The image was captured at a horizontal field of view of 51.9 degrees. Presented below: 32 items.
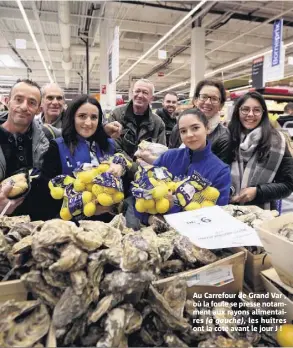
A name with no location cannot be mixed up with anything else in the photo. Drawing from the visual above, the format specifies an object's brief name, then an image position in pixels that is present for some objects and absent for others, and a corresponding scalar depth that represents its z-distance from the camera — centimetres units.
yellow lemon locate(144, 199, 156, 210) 143
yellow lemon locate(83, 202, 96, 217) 146
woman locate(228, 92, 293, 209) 221
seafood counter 76
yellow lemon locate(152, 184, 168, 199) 140
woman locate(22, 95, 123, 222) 177
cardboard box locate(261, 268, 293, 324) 97
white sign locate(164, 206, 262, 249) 104
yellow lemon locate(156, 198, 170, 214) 142
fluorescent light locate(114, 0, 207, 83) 583
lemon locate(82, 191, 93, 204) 147
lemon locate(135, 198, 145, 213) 143
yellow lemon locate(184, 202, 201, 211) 147
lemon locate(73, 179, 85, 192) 150
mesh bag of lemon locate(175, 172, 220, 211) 150
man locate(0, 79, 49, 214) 183
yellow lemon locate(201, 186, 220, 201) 153
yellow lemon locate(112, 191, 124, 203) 150
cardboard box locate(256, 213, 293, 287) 92
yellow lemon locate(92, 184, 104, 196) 147
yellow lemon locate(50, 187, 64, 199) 156
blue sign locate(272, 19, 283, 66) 730
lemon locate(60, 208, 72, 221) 153
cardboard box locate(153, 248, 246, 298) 97
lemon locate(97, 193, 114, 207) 145
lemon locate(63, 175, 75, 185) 158
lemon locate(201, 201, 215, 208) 151
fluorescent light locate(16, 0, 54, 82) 510
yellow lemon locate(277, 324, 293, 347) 87
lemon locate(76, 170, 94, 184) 149
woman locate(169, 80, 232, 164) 231
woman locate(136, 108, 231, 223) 172
